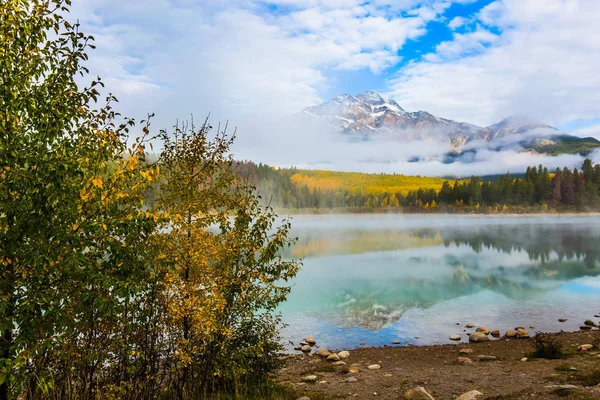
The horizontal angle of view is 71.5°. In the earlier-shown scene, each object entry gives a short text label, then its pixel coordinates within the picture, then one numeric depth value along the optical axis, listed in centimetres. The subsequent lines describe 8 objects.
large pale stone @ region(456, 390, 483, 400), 1192
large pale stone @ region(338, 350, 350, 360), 2286
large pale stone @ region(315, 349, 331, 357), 2334
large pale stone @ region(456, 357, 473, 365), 2023
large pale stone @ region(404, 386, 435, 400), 1246
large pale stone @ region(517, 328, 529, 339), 2628
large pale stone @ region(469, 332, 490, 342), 2606
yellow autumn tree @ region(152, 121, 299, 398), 973
